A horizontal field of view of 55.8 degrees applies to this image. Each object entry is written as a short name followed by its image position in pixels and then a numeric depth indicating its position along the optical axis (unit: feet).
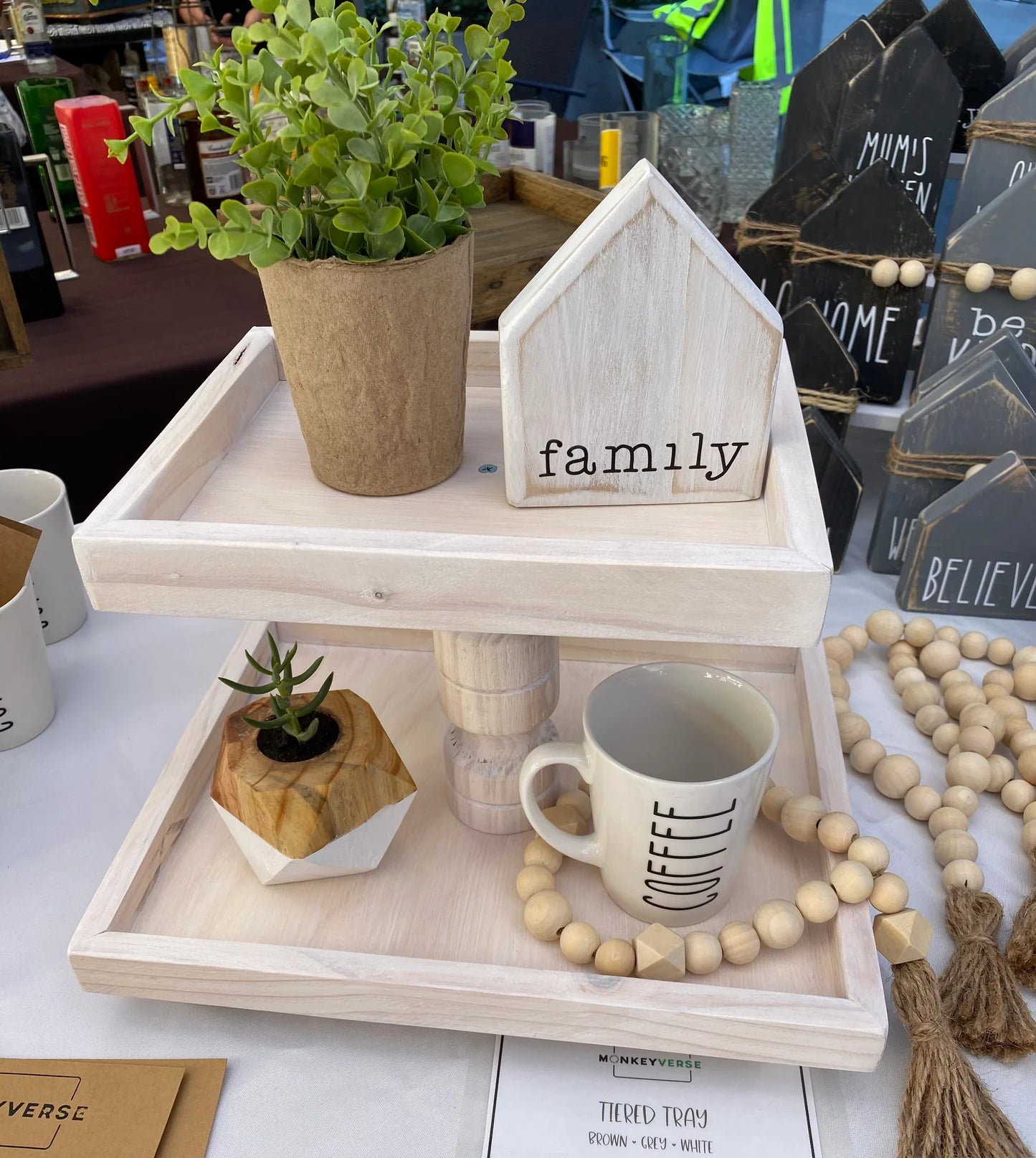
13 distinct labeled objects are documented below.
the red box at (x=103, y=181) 3.73
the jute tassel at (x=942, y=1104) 1.51
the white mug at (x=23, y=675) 2.21
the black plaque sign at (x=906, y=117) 3.00
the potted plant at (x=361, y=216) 1.37
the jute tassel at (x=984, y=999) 1.69
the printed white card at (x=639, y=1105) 1.59
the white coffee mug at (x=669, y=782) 1.63
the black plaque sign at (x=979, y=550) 2.60
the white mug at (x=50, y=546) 2.48
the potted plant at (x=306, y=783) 1.73
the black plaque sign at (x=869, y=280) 2.80
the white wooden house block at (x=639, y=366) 1.48
